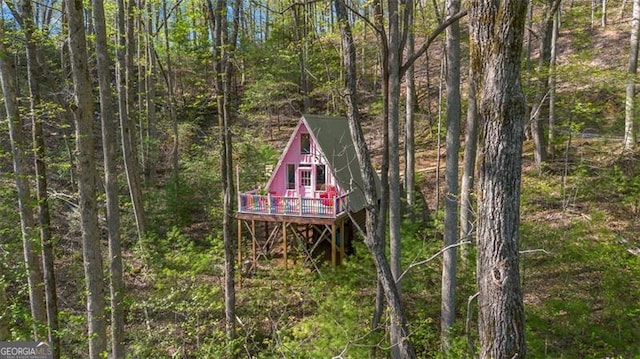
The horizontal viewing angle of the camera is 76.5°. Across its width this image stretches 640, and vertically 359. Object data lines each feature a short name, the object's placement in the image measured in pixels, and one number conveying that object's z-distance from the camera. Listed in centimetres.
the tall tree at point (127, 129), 1242
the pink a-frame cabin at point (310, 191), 1368
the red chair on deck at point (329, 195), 1352
